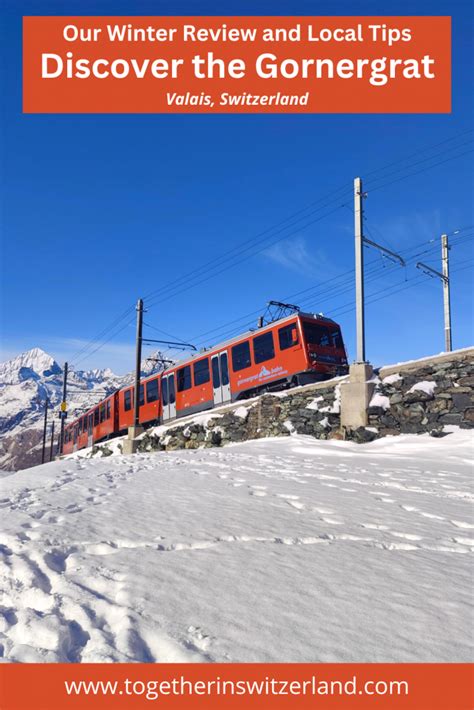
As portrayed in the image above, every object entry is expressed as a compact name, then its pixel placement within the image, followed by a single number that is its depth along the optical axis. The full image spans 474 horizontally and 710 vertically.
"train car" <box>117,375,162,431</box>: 23.17
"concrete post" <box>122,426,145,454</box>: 19.55
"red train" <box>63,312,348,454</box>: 15.30
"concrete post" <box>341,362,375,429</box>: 11.62
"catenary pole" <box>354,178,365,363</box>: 11.57
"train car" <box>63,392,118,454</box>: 27.77
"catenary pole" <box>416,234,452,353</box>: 18.53
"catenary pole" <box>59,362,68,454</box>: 33.36
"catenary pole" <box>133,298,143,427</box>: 22.50
